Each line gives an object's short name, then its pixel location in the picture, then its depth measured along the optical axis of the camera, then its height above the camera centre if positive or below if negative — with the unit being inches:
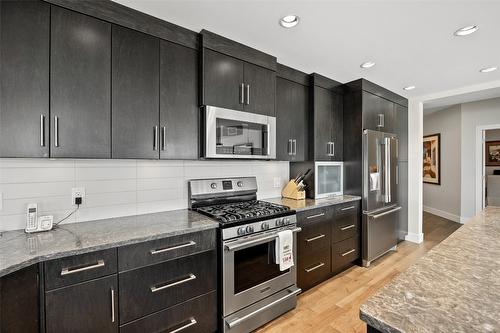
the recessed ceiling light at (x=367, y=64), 105.6 +46.0
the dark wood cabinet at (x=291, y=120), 106.6 +21.4
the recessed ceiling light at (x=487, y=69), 112.5 +45.8
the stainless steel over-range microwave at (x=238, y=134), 80.4 +11.5
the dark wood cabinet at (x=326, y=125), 116.7 +20.4
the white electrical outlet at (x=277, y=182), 119.5 -8.7
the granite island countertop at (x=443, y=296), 26.2 -17.7
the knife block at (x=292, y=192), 112.7 -13.3
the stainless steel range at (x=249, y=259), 70.8 -30.2
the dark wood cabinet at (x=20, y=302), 42.4 -25.7
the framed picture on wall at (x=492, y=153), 241.2 +11.2
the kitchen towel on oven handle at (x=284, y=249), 80.6 -29.5
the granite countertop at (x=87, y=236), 46.9 -17.3
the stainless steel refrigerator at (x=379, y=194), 121.7 -16.3
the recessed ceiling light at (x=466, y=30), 78.5 +45.6
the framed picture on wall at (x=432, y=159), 229.8 +5.0
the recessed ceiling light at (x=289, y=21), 72.1 +45.3
